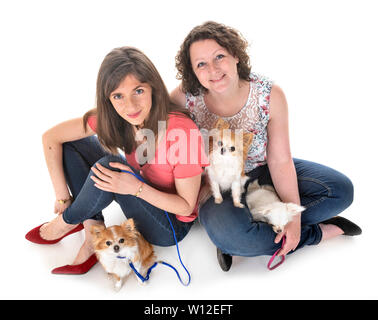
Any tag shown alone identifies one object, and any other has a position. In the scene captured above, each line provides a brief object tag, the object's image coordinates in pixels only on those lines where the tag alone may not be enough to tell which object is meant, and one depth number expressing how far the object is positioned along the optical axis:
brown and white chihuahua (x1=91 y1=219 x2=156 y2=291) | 1.74
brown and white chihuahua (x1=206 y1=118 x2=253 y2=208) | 1.72
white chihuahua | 1.80
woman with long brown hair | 1.53
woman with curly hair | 1.67
